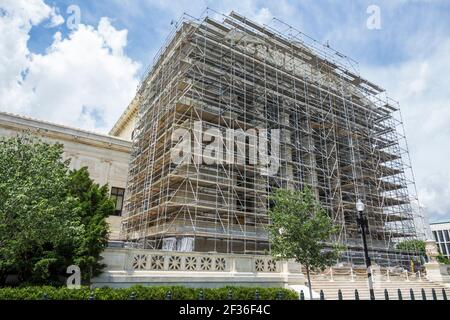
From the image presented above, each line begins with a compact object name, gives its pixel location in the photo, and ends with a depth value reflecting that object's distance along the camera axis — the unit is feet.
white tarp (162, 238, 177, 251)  61.38
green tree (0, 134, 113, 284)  28.71
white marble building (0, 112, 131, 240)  72.74
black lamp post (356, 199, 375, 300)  35.66
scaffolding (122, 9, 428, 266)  66.28
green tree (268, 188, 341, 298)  43.01
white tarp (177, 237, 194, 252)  59.52
